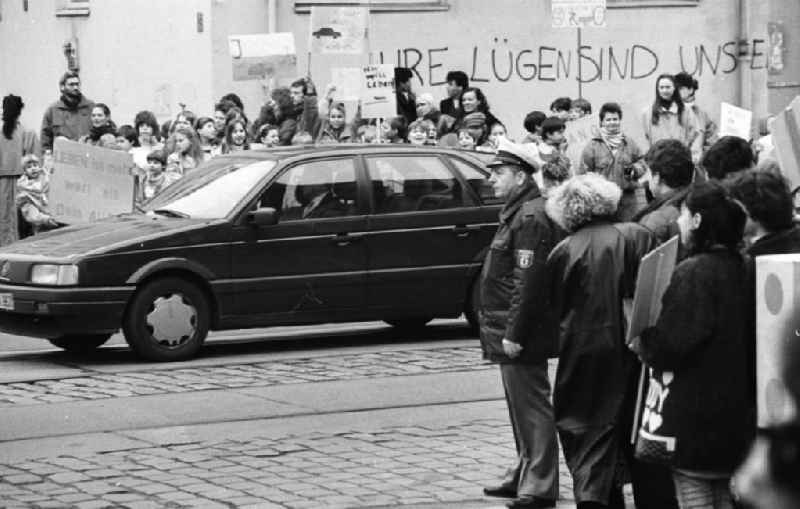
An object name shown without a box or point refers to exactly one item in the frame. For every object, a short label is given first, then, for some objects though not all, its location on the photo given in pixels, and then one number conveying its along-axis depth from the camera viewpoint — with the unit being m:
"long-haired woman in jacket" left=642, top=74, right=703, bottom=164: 16.92
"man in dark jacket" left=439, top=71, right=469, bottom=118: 19.36
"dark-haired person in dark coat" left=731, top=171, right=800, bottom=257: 5.88
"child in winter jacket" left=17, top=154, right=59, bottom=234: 17.14
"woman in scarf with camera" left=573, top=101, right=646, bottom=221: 16.09
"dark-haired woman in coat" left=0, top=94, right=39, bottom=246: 18.34
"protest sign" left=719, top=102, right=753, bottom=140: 15.30
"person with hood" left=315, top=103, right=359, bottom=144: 17.92
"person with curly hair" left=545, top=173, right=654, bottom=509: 6.74
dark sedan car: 11.95
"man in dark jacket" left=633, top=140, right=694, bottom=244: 7.42
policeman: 7.22
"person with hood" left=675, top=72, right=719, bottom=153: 17.06
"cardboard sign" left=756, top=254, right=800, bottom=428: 5.39
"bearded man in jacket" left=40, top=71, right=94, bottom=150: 19.11
